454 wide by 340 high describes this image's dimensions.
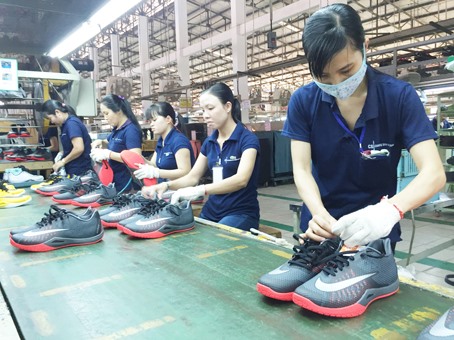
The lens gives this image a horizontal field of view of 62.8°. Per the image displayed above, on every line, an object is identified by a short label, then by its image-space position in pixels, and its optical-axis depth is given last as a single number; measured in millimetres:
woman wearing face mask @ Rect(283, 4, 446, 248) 1038
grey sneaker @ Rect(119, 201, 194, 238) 1559
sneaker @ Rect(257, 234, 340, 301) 909
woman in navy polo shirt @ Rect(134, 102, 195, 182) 2779
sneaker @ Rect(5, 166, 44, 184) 3349
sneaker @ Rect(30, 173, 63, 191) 3029
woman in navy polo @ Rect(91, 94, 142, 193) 2992
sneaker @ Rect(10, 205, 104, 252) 1429
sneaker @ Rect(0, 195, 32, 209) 2438
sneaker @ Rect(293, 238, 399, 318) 835
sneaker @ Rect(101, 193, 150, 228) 1746
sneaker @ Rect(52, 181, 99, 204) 2459
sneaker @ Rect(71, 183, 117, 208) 2328
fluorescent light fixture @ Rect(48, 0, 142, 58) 3611
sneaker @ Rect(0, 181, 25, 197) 2553
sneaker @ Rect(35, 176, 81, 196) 2840
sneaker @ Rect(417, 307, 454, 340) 667
